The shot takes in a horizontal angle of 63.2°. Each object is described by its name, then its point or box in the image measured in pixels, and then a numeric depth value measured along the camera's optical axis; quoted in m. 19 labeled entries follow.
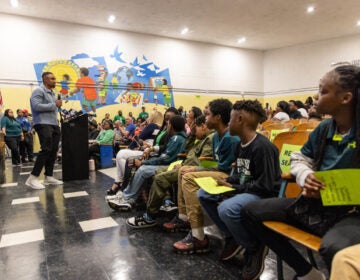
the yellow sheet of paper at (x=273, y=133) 2.62
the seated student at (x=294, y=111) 5.55
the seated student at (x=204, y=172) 1.95
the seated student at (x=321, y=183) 1.15
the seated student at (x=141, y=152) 3.23
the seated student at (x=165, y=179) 2.37
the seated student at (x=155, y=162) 2.80
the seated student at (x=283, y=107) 5.49
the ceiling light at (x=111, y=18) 9.02
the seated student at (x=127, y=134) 6.81
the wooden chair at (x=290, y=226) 1.12
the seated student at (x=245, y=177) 1.51
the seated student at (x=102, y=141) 5.89
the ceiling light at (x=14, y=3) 7.70
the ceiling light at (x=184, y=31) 10.45
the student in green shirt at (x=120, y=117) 9.73
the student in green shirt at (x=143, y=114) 10.18
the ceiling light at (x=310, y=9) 8.58
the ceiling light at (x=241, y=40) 11.76
